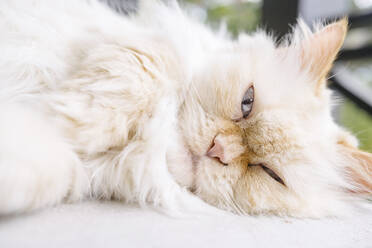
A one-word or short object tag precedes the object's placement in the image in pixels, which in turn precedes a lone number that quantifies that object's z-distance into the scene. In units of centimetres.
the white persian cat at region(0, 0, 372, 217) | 41
